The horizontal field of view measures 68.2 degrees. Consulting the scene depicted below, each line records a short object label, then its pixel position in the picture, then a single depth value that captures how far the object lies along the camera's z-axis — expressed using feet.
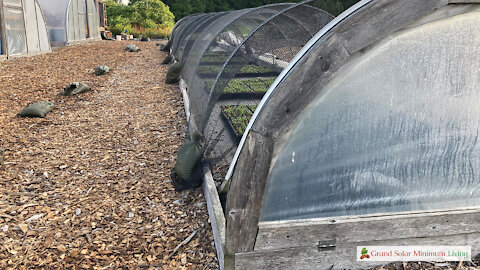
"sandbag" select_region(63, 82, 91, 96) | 23.73
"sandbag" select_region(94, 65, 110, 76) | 30.76
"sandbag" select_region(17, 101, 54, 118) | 19.13
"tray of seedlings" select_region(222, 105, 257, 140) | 15.65
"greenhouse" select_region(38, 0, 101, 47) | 45.88
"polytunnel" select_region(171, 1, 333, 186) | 12.73
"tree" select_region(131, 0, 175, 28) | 82.07
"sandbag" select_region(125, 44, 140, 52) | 48.49
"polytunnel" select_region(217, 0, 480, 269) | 7.25
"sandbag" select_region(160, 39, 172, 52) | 48.19
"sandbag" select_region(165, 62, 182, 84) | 27.94
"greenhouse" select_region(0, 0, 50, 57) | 32.14
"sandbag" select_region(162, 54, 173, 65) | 37.97
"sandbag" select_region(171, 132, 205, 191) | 12.07
